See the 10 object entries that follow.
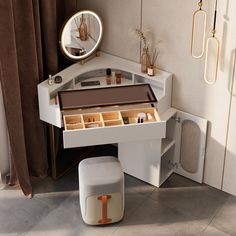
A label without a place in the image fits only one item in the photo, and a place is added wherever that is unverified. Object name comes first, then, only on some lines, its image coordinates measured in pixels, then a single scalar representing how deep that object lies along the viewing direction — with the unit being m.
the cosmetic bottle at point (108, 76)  4.07
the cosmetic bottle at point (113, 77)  4.12
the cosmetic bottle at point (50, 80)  3.89
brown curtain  3.66
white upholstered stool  3.66
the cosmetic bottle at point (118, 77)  4.08
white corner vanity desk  3.61
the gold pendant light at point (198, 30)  3.65
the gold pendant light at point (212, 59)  3.66
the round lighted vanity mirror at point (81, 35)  3.95
